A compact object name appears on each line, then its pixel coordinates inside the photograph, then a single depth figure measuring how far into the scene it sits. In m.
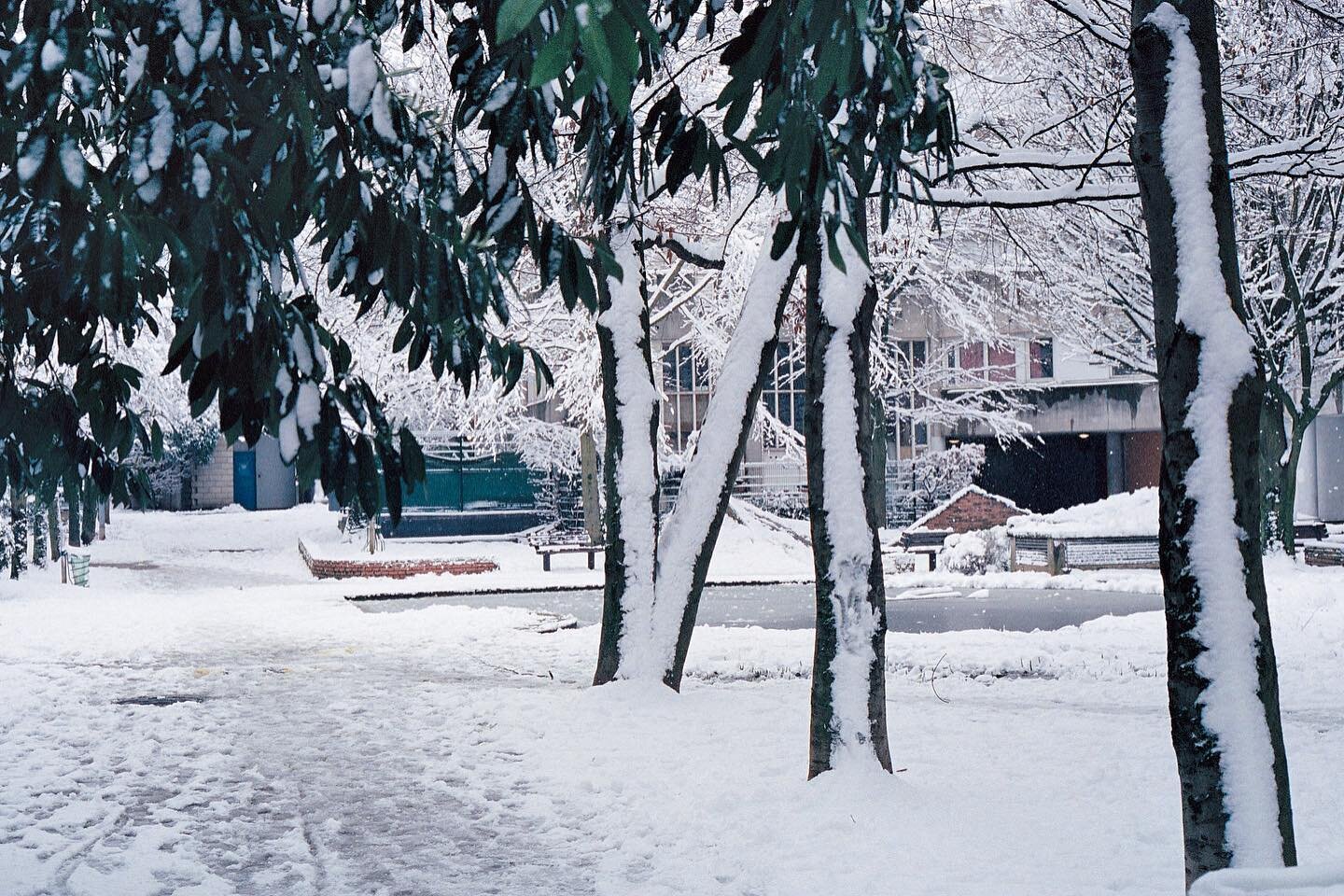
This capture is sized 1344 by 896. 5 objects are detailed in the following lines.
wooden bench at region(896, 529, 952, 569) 26.25
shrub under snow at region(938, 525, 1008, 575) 23.42
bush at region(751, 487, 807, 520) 35.03
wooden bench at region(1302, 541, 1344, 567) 21.23
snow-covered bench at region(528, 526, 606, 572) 25.67
